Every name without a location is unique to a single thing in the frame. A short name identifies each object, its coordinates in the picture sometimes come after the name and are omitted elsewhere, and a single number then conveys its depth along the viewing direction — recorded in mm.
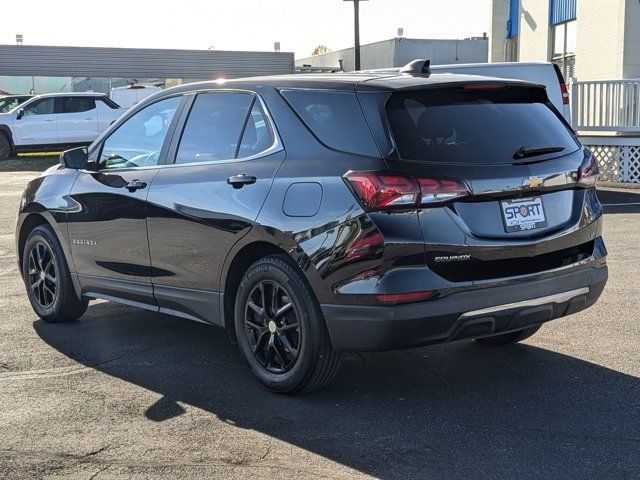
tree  133950
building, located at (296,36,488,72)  56969
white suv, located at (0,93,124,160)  28309
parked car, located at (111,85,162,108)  34312
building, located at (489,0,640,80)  21750
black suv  4664
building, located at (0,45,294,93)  44406
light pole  39688
